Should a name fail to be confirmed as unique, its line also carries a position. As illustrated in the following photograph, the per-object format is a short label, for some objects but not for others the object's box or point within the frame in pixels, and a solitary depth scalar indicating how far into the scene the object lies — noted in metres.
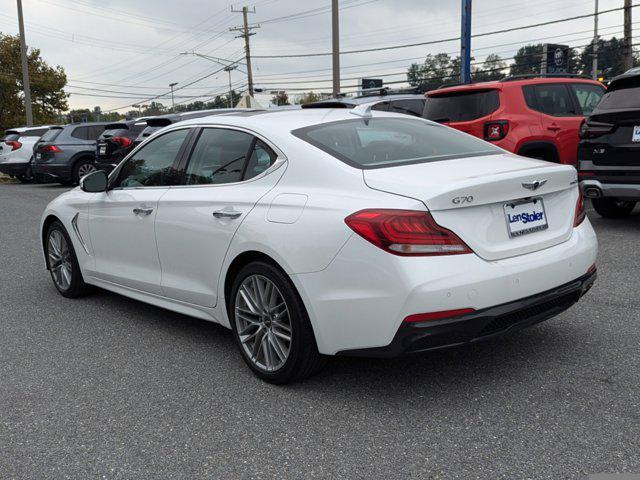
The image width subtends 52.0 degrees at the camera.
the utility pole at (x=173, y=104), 77.78
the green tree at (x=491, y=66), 58.92
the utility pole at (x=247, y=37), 51.53
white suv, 21.50
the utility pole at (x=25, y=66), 33.94
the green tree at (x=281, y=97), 72.31
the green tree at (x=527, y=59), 57.99
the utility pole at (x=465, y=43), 17.66
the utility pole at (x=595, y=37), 36.26
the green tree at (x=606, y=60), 55.59
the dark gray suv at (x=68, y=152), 18.55
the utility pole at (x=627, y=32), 22.37
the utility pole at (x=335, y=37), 23.33
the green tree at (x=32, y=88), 54.53
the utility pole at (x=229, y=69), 58.38
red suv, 8.72
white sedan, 3.09
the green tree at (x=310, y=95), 87.86
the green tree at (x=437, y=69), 57.79
